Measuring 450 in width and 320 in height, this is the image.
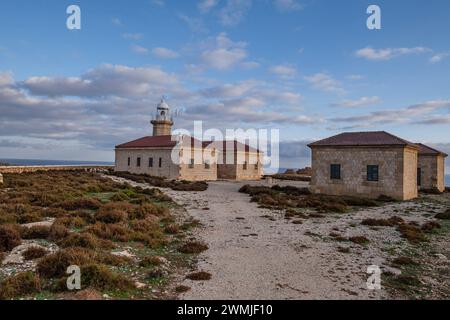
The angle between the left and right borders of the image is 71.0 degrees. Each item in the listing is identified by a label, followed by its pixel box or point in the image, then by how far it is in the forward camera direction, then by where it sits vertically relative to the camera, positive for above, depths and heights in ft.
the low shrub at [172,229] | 36.70 -7.69
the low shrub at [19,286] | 18.40 -7.49
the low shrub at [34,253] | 25.23 -7.37
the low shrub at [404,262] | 26.81 -8.19
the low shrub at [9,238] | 27.54 -6.92
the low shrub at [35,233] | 31.35 -7.09
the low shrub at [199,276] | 22.30 -8.01
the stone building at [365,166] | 66.64 -0.01
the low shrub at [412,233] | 34.93 -7.81
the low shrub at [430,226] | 39.85 -7.79
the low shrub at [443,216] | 48.32 -7.64
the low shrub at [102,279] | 20.10 -7.57
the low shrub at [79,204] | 47.26 -6.37
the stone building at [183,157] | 112.06 +2.48
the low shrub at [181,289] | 20.31 -8.11
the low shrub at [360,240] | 33.32 -7.98
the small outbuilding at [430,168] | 91.61 -0.53
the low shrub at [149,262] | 24.99 -7.92
